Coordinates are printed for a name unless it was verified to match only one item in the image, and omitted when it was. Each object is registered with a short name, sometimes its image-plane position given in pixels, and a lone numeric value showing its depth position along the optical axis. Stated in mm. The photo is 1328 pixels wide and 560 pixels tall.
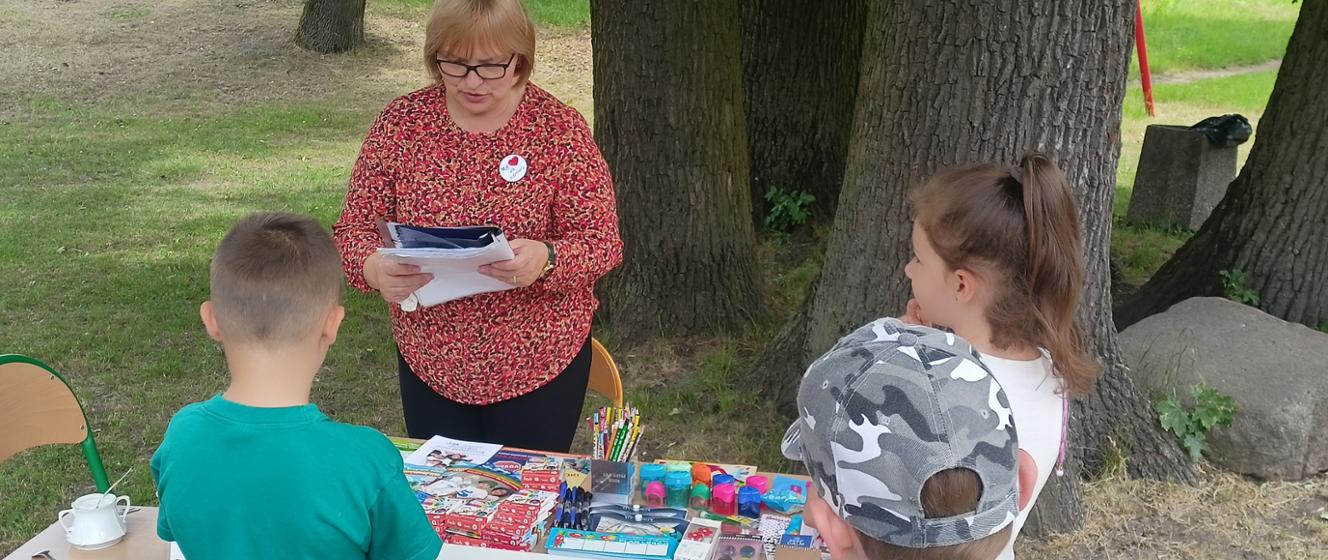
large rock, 4488
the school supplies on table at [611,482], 2623
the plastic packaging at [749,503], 2586
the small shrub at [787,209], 7113
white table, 2412
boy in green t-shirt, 1829
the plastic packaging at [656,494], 2615
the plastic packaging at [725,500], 2574
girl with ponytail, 2090
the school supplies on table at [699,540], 2375
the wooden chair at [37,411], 2859
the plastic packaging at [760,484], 2613
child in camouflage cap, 1369
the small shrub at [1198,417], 4484
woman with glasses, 2762
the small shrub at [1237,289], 5344
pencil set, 2656
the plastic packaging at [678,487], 2609
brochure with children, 2764
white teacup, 2500
